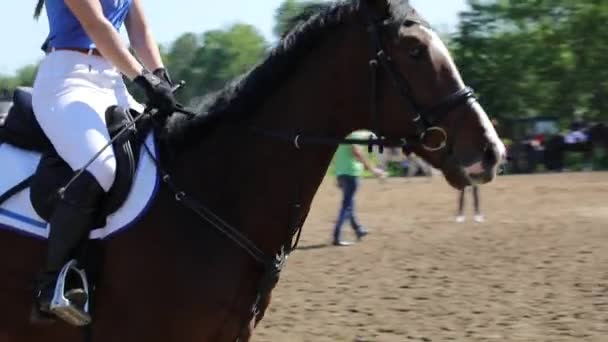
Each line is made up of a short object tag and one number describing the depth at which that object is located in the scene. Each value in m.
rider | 9.46
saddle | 9.63
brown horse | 9.11
